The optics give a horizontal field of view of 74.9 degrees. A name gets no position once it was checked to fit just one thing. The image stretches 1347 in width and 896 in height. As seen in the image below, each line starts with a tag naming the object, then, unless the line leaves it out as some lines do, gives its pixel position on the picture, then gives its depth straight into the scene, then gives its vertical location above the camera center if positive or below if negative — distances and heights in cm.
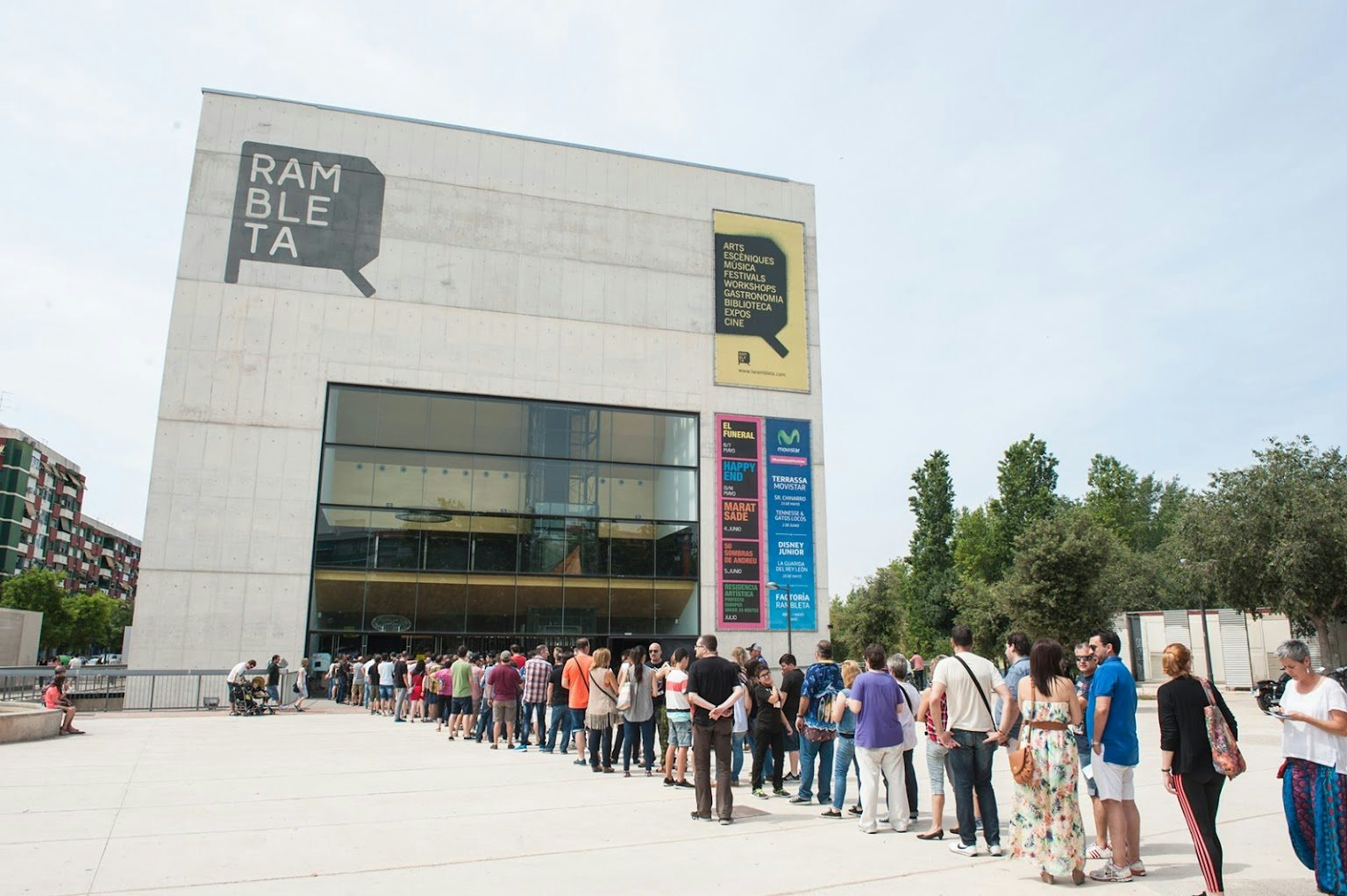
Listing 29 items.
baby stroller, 2130 -201
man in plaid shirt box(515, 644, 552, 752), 1477 -116
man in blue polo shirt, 653 -95
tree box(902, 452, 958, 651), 6038 +450
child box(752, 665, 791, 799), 1012 -121
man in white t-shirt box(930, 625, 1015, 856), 716 -92
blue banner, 3005 +342
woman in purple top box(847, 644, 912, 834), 809 -108
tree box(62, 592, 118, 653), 6994 -38
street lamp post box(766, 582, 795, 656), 2850 +3
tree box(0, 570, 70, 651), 6431 +105
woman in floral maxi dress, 628 -112
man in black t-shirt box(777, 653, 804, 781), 1025 -74
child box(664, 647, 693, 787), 1012 -99
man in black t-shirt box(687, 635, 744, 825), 848 -96
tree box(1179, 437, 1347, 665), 2819 +291
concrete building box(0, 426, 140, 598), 7481 +861
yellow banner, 3172 +1138
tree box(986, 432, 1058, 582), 6425 +1012
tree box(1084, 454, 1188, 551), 8262 +1173
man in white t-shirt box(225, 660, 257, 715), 2153 -159
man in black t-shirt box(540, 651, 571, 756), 1440 -136
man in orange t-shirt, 1315 -91
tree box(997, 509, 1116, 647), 3256 +149
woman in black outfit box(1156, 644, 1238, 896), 570 -87
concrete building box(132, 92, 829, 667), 2664 +697
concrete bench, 1415 -181
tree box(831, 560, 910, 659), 6850 +55
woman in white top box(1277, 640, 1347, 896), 547 -88
